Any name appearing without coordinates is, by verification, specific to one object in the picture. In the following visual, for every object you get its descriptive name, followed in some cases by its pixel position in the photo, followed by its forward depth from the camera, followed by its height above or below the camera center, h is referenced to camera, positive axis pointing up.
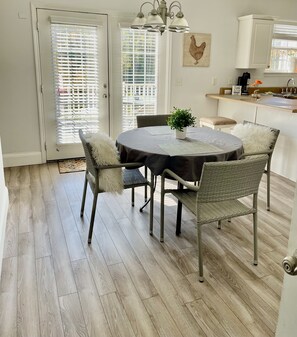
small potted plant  2.65 -0.31
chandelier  2.46 +0.49
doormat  4.20 -1.15
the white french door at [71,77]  4.06 +0.05
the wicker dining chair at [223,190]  1.89 -0.66
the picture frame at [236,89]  5.03 -0.08
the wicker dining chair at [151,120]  3.53 -0.42
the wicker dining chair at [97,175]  2.37 -0.79
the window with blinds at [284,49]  5.34 +0.62
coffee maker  5.12 +0.03
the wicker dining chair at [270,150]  2.81 -0.58
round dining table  2.29 -0.51
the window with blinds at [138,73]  4.42 +0.12
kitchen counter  3.64 -0.44
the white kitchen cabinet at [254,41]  4.75 +0.65
